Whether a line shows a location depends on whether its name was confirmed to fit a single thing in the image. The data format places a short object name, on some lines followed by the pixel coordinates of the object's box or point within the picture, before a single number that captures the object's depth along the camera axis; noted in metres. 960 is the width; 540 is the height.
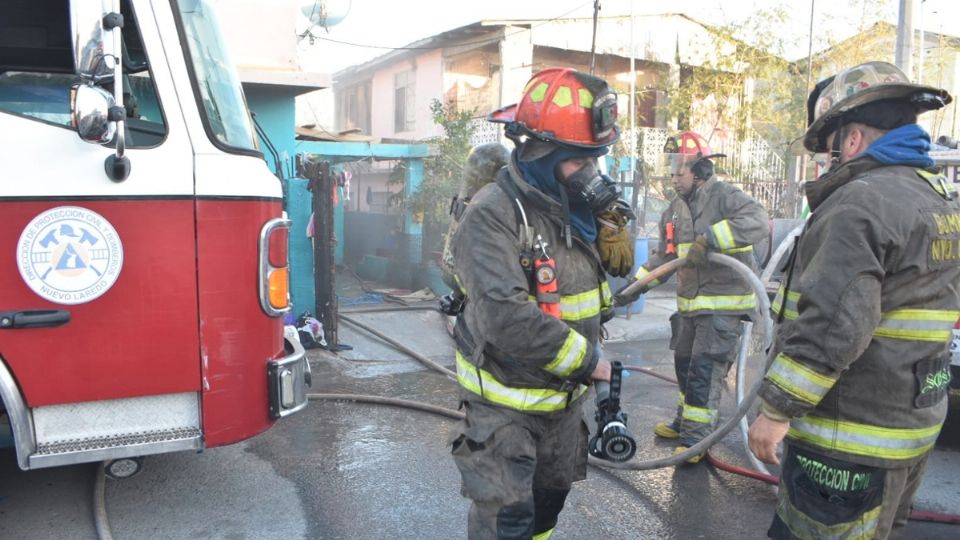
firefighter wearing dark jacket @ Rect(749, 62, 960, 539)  2.08
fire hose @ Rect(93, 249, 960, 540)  3.22
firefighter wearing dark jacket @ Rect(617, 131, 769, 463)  4.48
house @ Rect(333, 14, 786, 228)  17.02
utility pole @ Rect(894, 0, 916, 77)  8.14
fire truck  2.75
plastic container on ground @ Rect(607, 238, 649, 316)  9.71
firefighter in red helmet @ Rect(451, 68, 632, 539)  2.36
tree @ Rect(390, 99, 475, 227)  11.54
